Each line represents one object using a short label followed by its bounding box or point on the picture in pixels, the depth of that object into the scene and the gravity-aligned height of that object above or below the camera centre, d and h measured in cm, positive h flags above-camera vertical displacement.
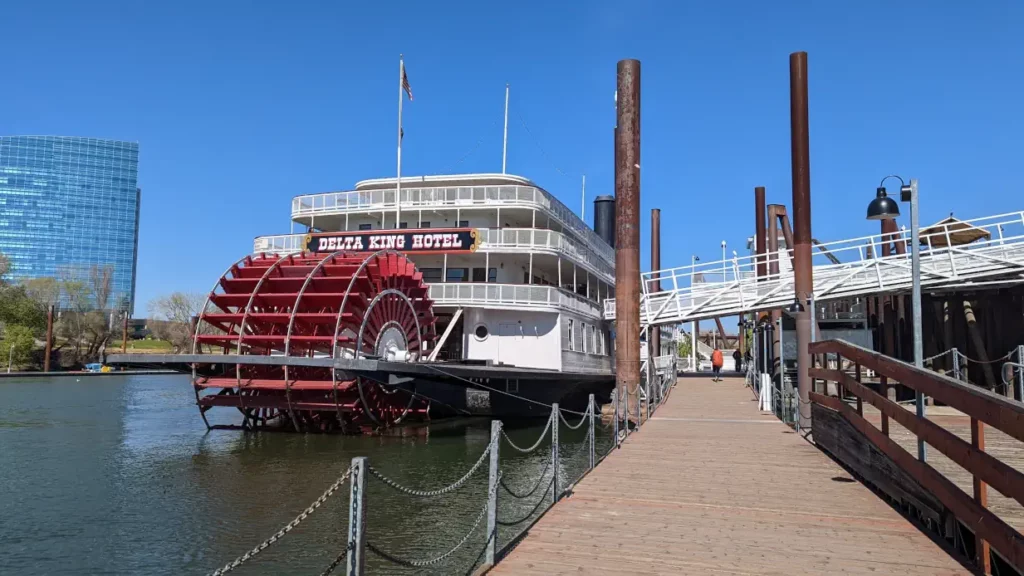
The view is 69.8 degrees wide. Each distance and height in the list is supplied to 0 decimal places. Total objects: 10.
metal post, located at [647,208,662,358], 2933 +453
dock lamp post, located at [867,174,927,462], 697 +102
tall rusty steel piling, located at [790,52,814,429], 1213 +259
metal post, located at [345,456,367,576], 320 -74
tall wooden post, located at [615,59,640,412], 1321 +196
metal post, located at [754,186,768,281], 2309 +427
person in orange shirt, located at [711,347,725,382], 2273 -24
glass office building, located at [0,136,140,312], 15138 +3041
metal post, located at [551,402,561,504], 591 -83
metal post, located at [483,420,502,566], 424 -91
